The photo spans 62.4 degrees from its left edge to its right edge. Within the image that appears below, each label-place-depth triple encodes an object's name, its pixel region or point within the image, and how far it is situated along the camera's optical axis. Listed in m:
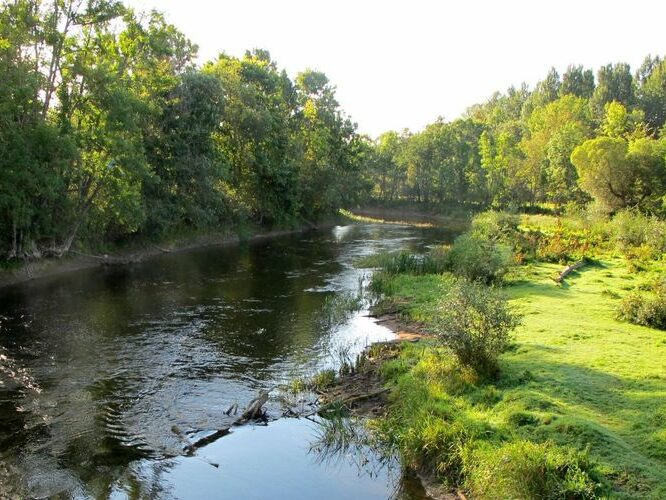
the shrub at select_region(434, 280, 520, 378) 14.43
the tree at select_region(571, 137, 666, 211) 55.22
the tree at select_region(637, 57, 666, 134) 120.91
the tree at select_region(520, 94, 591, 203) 79.25
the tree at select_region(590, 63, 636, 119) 125.81
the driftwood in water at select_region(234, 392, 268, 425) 14.26
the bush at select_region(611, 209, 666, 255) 35.41
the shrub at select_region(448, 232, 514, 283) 28.33
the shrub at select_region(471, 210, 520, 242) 41.59
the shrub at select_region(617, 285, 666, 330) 19.09
